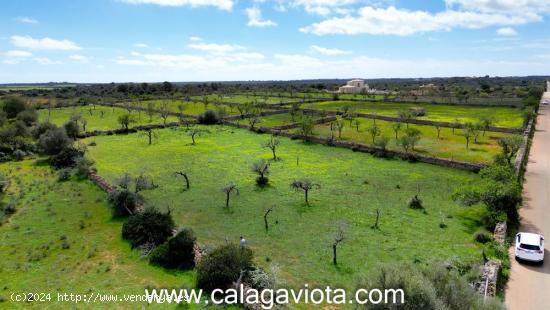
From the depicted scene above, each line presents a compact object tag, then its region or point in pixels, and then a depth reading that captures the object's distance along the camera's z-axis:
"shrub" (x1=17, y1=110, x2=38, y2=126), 66.81
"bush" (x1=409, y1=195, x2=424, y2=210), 27.52
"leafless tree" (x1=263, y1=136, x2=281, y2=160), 42.86
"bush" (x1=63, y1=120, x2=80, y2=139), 55.56
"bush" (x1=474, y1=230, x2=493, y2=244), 21.95
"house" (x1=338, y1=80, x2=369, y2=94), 154.00
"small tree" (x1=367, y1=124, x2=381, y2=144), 50.93
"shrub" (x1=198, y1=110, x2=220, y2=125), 69.88
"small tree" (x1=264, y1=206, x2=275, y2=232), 24.13
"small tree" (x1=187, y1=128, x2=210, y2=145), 52.58
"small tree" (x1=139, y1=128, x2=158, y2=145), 53.90
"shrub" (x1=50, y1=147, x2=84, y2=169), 40.75
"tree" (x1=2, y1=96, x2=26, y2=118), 76.62
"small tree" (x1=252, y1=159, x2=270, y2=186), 33.56
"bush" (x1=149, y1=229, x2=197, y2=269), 20.25
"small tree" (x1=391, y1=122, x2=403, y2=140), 53.43
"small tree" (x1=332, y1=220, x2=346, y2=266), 19.77
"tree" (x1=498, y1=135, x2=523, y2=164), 35.78
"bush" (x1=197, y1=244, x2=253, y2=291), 17.59
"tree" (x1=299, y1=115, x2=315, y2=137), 52.78
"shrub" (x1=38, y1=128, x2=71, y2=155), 46.09
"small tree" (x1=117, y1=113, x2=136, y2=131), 60.32
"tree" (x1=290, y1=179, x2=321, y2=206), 28.83
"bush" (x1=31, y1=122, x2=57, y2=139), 55.09
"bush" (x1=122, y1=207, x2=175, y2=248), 22.42
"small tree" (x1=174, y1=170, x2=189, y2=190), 32.69
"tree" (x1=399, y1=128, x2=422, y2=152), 42.81
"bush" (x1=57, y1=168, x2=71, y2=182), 36.44
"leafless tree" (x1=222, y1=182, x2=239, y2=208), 28.27
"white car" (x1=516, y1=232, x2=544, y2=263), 19.11
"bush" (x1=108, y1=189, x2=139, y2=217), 27.30
